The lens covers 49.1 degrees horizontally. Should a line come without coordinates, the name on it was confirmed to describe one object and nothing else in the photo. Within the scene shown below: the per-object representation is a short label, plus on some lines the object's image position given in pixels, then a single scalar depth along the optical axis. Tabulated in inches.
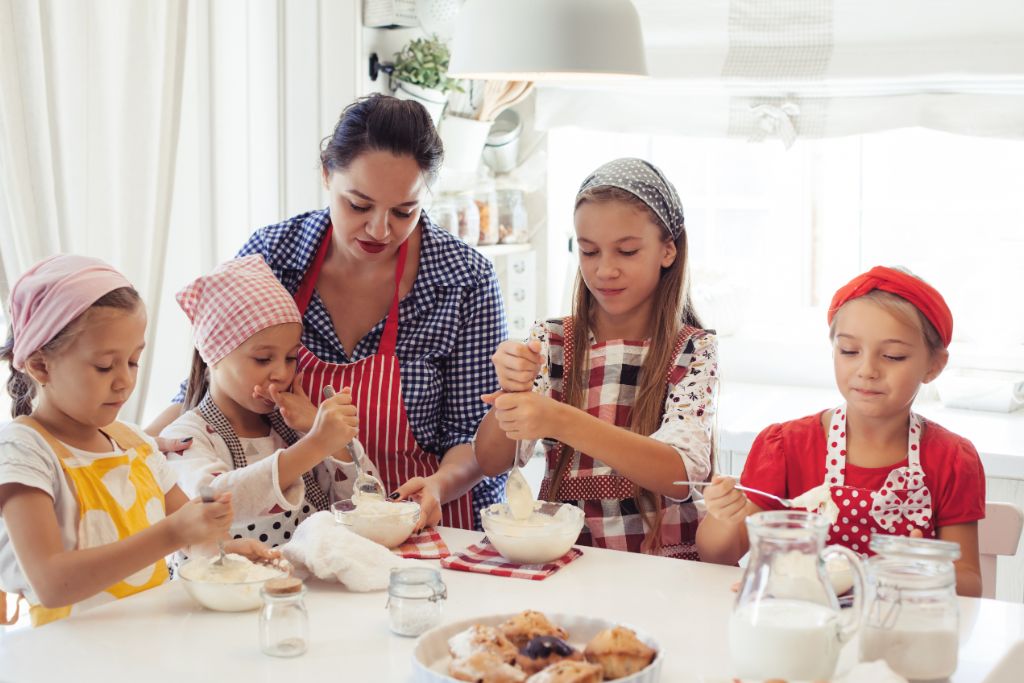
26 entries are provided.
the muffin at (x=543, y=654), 44.9
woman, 78.7
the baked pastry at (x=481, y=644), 45.3
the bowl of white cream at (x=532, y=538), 61.6
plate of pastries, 43.8
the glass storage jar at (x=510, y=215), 159.0
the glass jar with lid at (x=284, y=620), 49.6
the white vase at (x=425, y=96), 138.7
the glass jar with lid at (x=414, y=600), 51.4
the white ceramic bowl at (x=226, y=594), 54.5
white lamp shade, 78.4
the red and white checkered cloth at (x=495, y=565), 60.7
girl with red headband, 65.3
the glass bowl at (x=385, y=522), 64.7
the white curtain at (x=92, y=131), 89.0
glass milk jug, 43.6
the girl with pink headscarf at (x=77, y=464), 54.6
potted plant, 138.4
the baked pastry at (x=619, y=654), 45.0
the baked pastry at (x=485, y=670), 43.8
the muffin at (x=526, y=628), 47.4
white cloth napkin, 58.3
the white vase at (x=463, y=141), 144.3
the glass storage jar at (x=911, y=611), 45.5
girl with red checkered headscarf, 72.2
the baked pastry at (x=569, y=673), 42.4
